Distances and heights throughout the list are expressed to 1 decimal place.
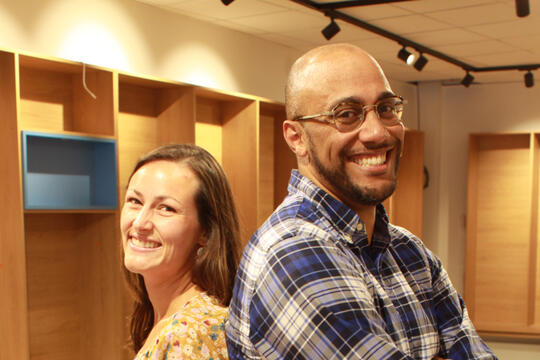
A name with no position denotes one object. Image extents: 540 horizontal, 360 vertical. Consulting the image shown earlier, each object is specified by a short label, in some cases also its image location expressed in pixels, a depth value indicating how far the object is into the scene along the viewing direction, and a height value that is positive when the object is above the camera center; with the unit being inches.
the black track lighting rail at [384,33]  167.0 +39.3
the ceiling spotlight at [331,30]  172.6 +35.0
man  44.9 -7.8
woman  63.3 -8.0
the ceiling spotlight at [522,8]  147.3 +35.2
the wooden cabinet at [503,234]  285.6 -37.4
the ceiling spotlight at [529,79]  256.8 +31.5
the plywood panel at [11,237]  125.0 -16.5
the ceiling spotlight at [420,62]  220.3 +33.1
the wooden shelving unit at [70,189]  125.7 -7.5
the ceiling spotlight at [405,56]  212.1 +34.0
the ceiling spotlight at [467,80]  259.8 +31.7
